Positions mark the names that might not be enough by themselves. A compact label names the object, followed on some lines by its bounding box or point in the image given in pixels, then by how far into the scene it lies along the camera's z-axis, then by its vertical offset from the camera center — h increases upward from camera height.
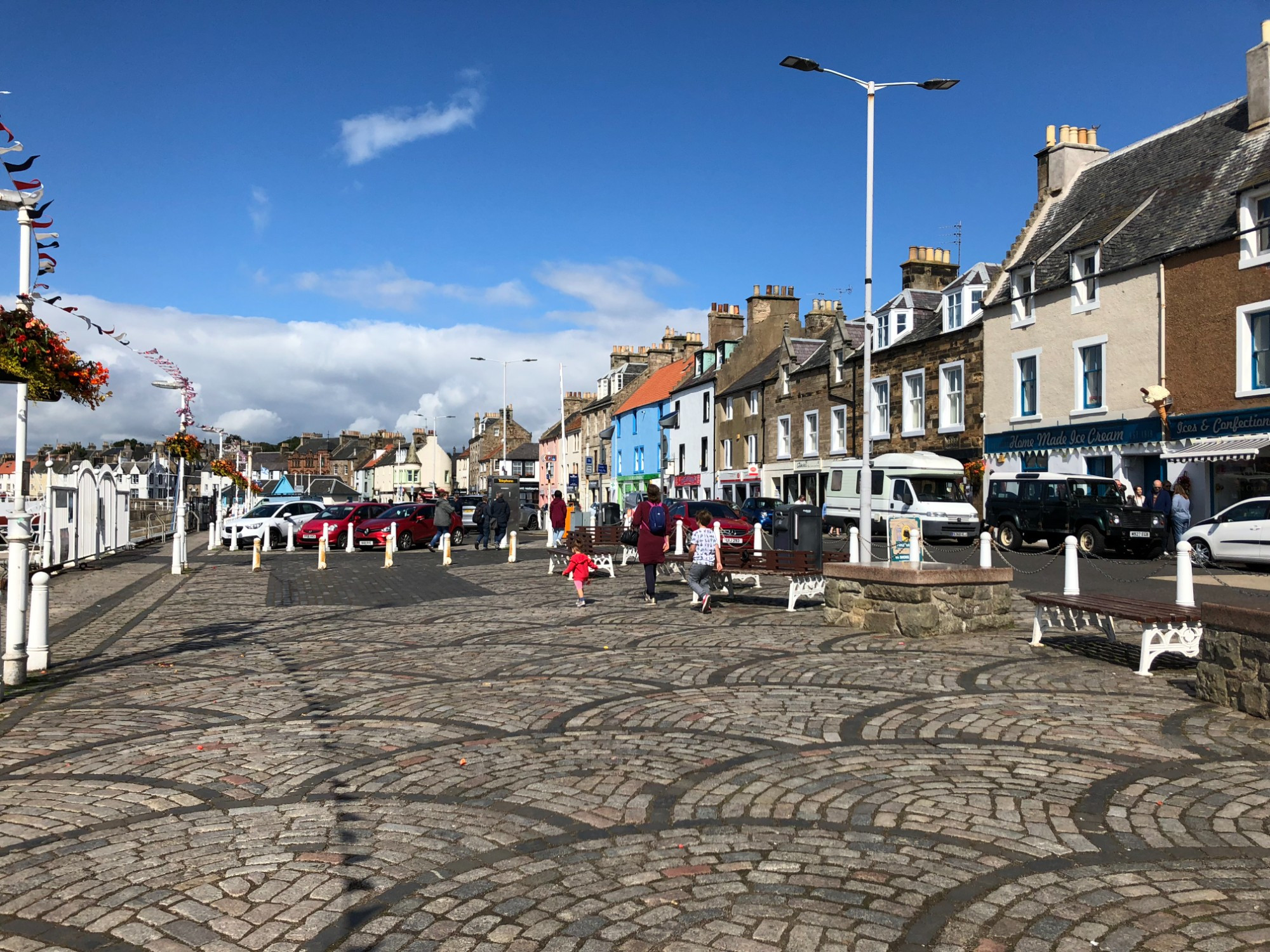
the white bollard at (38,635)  8.98 -1.17
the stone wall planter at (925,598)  10.97 -0.99
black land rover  23.14 -0.13
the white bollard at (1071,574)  11.18 -0.71
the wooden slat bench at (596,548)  20.08 -0.83
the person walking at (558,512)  25.67 -0.15
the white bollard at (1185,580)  9.01 -0.62
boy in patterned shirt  13.53 -0.69
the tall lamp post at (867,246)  17.66 +5.19
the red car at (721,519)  24.17 -0.29
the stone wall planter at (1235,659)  6.84 -1.05
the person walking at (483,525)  32.78 -0.63
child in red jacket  14.34 -0.87
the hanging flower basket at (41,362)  8.58 +1.26
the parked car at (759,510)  35.69 -0.08
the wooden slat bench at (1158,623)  8.52 -0.96
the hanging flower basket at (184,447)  29.02 +1.72
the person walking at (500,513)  31.56 -0.22
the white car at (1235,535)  19.59 -0.50
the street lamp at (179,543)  22.28 -0.85
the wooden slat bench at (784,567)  13.77 -0.82
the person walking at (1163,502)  25.27 +0.19
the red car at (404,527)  32.72 -0.71
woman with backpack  14.50 -0.40
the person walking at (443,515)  28.98 -0.26
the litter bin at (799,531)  14.32 -0.34
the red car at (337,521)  32.69 -0.53
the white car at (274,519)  34.19 -0.50
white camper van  28.55 +0.44
